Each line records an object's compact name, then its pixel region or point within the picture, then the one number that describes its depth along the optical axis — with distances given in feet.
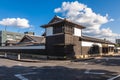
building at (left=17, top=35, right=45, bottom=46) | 66.88
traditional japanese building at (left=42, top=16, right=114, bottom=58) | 45.97
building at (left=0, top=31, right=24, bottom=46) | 122.39
